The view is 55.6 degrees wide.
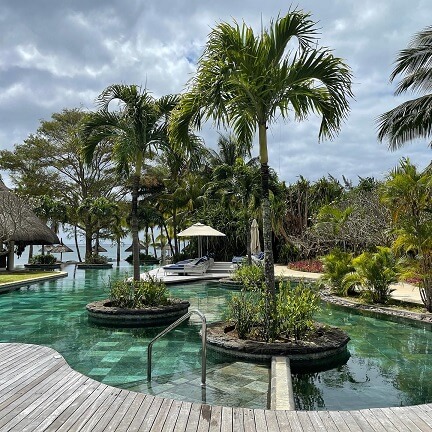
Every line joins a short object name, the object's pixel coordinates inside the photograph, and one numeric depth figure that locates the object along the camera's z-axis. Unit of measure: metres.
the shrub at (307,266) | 19.14
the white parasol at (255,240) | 23.64
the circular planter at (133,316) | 8.34
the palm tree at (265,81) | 6.16
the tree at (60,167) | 30.89
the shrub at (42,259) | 25.19
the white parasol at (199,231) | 18.89
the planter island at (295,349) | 5.59
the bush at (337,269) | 11.71
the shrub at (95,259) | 27.36
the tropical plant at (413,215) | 8.59
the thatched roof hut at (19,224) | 19.70
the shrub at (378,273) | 10.01
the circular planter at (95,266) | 25.94
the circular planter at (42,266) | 23.73
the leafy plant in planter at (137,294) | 8.77
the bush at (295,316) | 6.08
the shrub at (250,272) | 12.26
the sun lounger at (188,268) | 17.97
